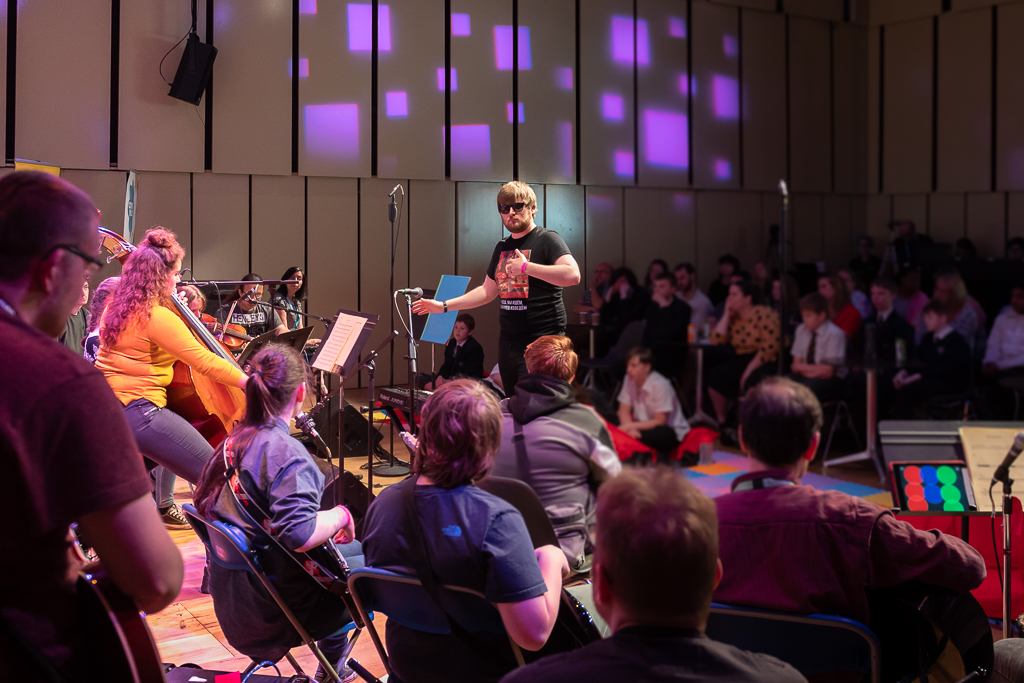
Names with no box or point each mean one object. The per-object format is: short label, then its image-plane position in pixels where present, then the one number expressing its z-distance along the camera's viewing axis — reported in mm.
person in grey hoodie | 2789
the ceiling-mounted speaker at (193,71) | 4828
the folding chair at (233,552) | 2178
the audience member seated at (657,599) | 1033
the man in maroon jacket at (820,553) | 1715
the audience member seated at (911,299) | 7992
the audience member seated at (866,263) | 9961
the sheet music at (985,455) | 3633
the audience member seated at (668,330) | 6992
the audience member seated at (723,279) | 7742
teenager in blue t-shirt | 1748
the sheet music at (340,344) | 3811
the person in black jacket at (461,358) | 4371
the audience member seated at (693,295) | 7320
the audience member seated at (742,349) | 7281
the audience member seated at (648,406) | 6164
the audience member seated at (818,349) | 6258
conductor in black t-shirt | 3822
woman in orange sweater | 3533
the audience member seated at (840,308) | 6883
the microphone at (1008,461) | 2220
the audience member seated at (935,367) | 6195
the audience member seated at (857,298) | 8219
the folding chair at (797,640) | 1681
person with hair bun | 2309
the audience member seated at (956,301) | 6559
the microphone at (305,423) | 3660
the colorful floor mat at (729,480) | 5525
